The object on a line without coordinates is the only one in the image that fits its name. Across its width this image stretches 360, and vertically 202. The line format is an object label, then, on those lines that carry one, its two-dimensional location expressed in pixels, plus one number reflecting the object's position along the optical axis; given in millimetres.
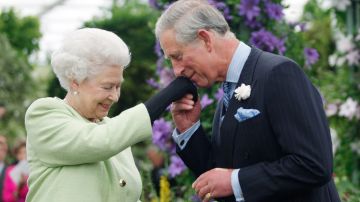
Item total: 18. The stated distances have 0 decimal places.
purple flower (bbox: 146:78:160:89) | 11145
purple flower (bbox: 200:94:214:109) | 10117
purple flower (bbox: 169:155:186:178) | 10594
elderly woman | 5523
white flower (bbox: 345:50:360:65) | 14492
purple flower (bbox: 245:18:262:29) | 10555
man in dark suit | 5332
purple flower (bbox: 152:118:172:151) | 10879
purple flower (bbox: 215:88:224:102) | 10133
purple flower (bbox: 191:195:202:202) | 9787
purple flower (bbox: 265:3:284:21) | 10555
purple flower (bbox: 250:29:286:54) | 10391
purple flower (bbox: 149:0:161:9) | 11180
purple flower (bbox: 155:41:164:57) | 10905
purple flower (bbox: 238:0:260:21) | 10414
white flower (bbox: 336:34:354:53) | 14625
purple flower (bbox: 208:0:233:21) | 10414
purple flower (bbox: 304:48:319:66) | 10883
